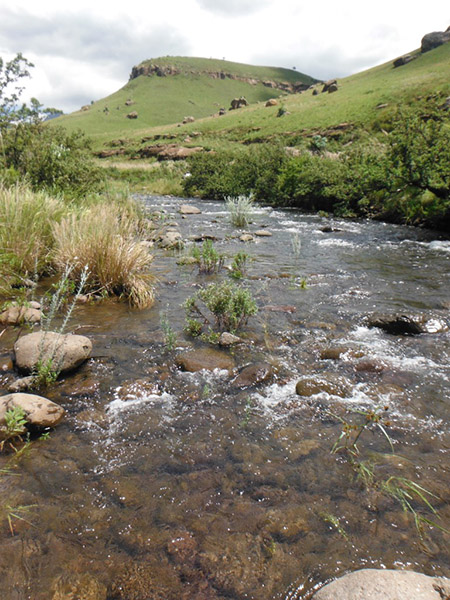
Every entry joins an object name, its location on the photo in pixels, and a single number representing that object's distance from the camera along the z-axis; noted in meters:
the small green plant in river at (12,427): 3.00
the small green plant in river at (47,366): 3.86
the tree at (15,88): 11.54
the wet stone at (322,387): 4.00
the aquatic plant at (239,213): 15.39
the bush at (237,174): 25.73
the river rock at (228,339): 5.07
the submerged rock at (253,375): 4.19
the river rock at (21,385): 3.74
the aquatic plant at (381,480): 2.57
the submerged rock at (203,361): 4.47
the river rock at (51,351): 4.00
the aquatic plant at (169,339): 4.93
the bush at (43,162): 11.35
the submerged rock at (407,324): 5.47
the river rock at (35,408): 3.19
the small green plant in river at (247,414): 3.49
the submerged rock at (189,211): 19.48
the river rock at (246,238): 12.68
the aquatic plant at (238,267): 8.30
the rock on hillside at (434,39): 93.12
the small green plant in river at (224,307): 5.36
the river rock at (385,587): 1.88
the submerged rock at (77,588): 2.02
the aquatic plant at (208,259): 8.49
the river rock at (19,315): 5.36
